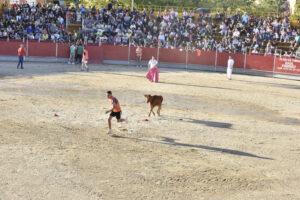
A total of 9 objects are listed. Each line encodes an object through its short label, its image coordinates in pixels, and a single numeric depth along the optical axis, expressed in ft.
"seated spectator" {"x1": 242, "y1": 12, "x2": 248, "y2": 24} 117.80
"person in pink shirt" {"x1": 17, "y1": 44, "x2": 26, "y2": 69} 85.40
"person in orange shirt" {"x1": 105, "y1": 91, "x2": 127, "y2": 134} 38.02
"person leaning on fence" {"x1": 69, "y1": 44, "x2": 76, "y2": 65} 98.03
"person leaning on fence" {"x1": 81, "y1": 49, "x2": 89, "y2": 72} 87.25
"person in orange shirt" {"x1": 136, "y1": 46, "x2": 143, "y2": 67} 102.06
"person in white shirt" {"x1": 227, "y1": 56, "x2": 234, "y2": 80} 83.76
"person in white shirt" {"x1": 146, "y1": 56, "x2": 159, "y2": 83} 74.59
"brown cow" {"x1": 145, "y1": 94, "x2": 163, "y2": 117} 45.83
